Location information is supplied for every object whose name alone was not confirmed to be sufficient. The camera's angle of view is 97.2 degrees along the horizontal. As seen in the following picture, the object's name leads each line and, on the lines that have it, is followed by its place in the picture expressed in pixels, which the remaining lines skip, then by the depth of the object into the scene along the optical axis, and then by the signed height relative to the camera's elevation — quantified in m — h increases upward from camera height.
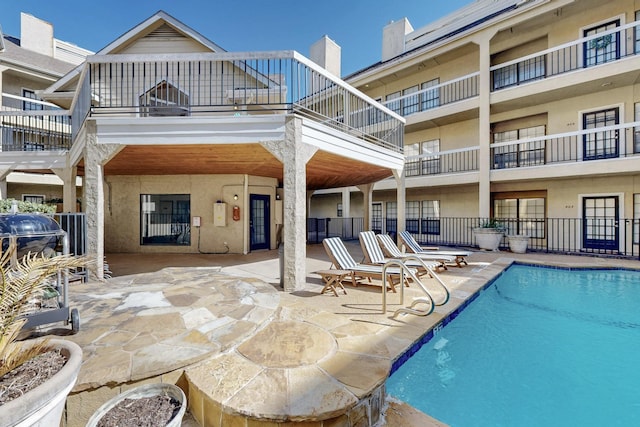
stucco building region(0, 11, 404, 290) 5.91 +1.50
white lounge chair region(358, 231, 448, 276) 7.27 -1.17
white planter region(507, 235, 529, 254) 12.16 -1.29
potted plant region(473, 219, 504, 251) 12.50 -0.95
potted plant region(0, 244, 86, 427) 1.65 -1.07
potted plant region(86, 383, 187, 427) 2.13 -1.58
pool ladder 4.37 -1.46
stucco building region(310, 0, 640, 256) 11.24 +4.31
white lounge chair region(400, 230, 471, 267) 8.69 -1.23
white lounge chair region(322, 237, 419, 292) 5.96 -1.22
